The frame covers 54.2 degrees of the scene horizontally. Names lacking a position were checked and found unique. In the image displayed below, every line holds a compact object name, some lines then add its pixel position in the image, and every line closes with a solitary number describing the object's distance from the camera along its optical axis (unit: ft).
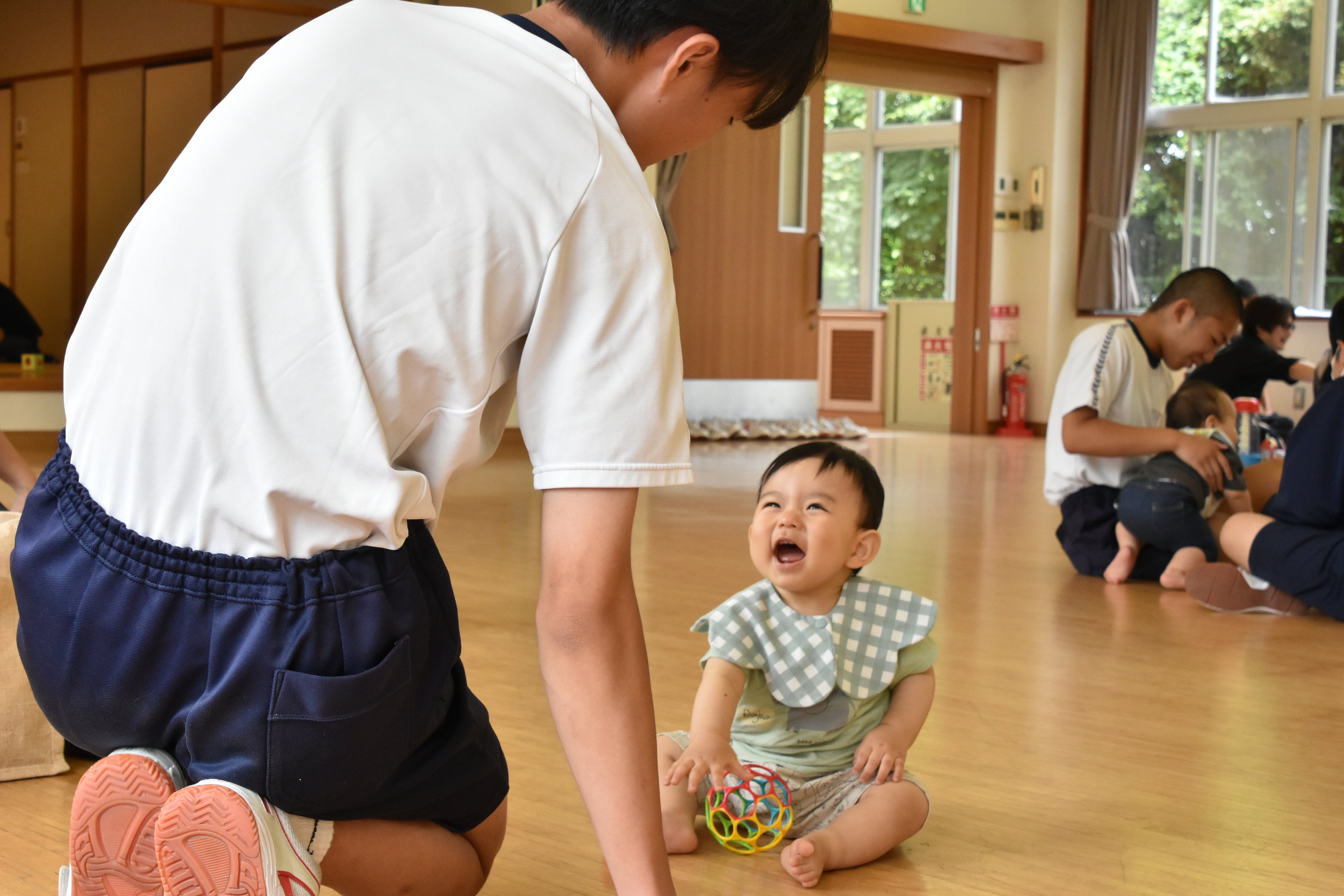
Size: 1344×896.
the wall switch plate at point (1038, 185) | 28.55
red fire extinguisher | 28.96
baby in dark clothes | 10.59
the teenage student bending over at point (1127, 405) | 10.79
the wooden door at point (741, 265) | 25.45
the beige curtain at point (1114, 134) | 27.94
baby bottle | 15.94
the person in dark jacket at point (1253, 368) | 18.07
